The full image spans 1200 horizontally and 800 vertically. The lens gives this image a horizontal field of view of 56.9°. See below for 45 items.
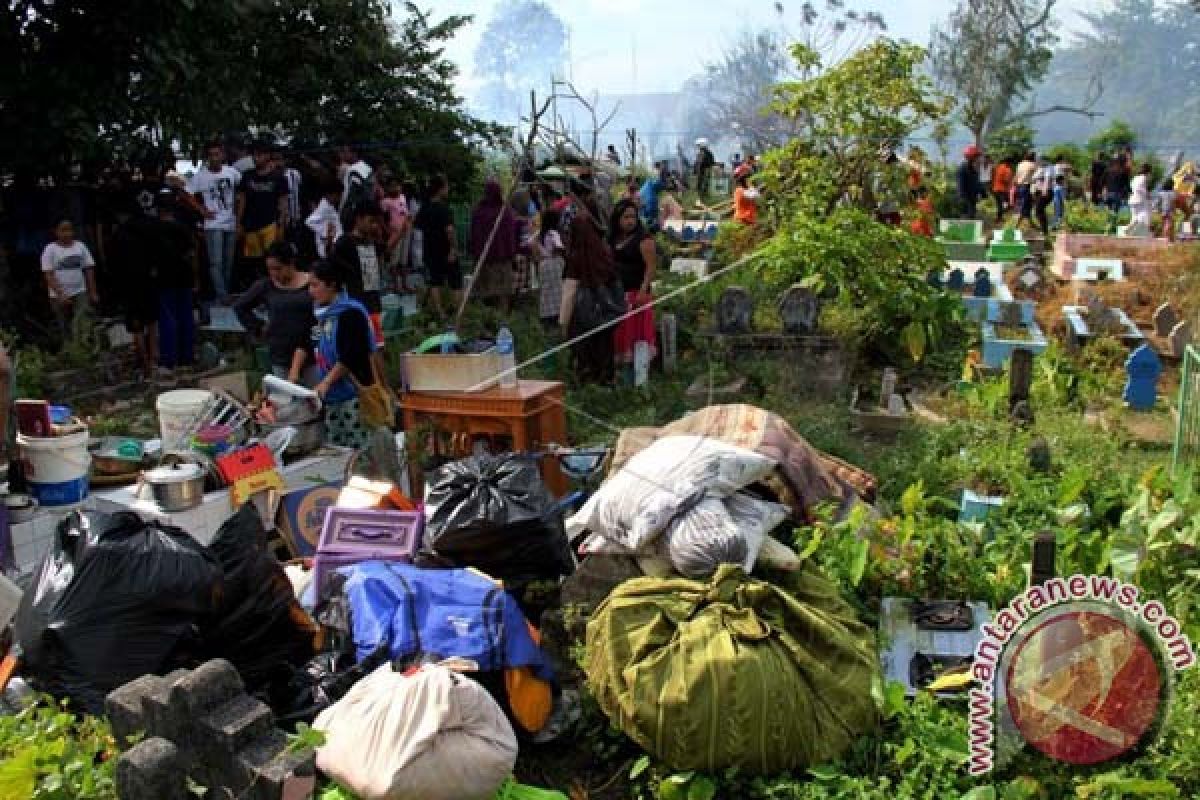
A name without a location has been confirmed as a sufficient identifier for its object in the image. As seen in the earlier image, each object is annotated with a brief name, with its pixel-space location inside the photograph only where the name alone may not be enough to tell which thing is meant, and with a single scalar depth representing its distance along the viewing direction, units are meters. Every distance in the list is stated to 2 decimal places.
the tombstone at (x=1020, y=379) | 7.59
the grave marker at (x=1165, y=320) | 11.16
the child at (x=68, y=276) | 9.23
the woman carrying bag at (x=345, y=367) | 5.90
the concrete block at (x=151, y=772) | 2.65
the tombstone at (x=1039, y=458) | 5.97
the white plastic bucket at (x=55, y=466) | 4.91
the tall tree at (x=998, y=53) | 35.69
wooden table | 6.11
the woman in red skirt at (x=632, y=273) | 8.80
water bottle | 6.26
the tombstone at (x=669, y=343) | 9.33
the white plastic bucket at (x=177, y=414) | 5.61
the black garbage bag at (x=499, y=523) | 4.55
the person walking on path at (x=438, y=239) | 11.30
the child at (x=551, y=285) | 10.79
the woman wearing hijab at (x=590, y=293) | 8.42
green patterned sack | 3.65
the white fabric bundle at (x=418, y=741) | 3.12
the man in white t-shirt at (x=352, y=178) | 11.84
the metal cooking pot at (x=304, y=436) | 5.73
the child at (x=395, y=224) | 12.00
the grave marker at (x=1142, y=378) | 8.73
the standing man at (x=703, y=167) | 23.47
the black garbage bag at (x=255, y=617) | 3.92
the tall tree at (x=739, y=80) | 46.59
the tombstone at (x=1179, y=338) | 10.33
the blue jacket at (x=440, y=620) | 3.82
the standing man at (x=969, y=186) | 20.34
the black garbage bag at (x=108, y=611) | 3.66
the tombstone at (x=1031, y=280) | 12.81
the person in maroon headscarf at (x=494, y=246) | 11.47
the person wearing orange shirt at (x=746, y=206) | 14.48
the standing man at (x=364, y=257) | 8.20
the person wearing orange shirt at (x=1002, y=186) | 20.92
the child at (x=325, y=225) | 10.74
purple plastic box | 4.60
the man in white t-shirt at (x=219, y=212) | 10.42
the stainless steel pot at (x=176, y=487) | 4.93
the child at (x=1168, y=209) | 16.88
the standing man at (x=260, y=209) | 10.66
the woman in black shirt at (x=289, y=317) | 6.21
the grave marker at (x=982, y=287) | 12.12
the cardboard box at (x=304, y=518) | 5.35
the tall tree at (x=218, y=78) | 9.62
